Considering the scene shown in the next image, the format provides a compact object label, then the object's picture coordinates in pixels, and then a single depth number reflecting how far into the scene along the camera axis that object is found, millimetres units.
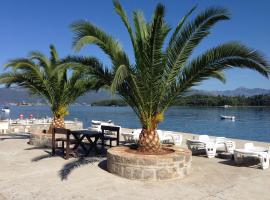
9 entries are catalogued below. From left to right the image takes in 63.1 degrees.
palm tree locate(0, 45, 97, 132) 8580
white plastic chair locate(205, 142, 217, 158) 6760
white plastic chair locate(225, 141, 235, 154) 7091
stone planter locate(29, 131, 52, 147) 8219
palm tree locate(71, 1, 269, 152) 5122
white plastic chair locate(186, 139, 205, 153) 6900
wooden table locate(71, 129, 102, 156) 6838
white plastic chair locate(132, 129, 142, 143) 8700
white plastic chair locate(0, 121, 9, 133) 12237
